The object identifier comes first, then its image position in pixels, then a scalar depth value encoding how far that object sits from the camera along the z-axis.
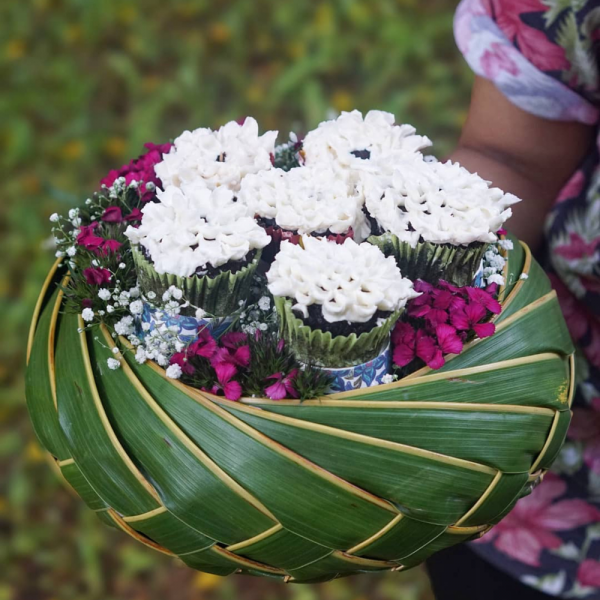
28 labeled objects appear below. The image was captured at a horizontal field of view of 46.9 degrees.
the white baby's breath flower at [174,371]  0.75
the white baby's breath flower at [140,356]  0.77
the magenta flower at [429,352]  0.76
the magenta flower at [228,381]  0.73
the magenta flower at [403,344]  0.78
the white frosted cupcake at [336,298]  0.71
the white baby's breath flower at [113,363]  0.77
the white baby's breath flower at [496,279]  0.86
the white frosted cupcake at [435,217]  0.78
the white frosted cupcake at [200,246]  0.75
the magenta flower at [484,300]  0.80
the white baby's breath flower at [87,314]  0.81
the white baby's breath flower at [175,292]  0.75
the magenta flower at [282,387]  0.73
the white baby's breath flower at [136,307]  0.81
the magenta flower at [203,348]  0.75
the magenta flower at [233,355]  0.75
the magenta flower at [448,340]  0.77
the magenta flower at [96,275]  0.83
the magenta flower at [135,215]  0.88
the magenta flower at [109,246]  0.85
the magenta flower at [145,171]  0.93
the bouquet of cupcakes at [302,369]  0.71
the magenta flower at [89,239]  0.85
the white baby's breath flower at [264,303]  0.82
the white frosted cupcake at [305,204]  0.79
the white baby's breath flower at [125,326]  0.80
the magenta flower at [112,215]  0.89
